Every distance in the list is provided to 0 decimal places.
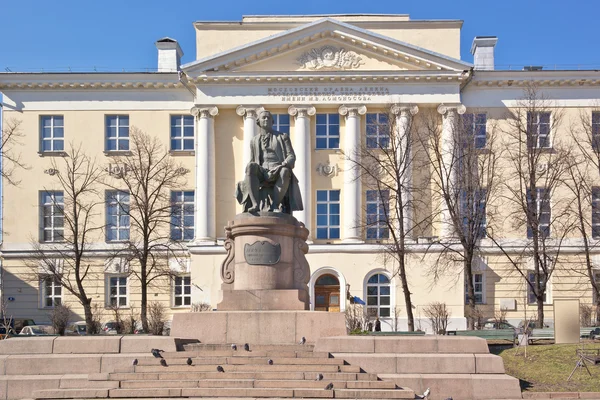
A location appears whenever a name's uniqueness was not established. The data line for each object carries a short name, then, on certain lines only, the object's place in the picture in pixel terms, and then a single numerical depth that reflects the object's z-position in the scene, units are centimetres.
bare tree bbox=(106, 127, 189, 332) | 4581
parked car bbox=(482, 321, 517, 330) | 4211
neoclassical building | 4734
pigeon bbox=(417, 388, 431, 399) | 1616
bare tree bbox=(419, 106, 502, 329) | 4122
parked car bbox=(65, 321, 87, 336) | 4378
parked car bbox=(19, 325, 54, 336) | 4100
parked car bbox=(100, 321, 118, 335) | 4161
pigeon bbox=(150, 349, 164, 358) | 1756
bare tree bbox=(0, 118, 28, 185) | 4988
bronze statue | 2069
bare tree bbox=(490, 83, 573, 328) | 4250
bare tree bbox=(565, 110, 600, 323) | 4203
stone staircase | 1598
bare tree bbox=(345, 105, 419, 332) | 4481
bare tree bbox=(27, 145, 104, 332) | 4803
